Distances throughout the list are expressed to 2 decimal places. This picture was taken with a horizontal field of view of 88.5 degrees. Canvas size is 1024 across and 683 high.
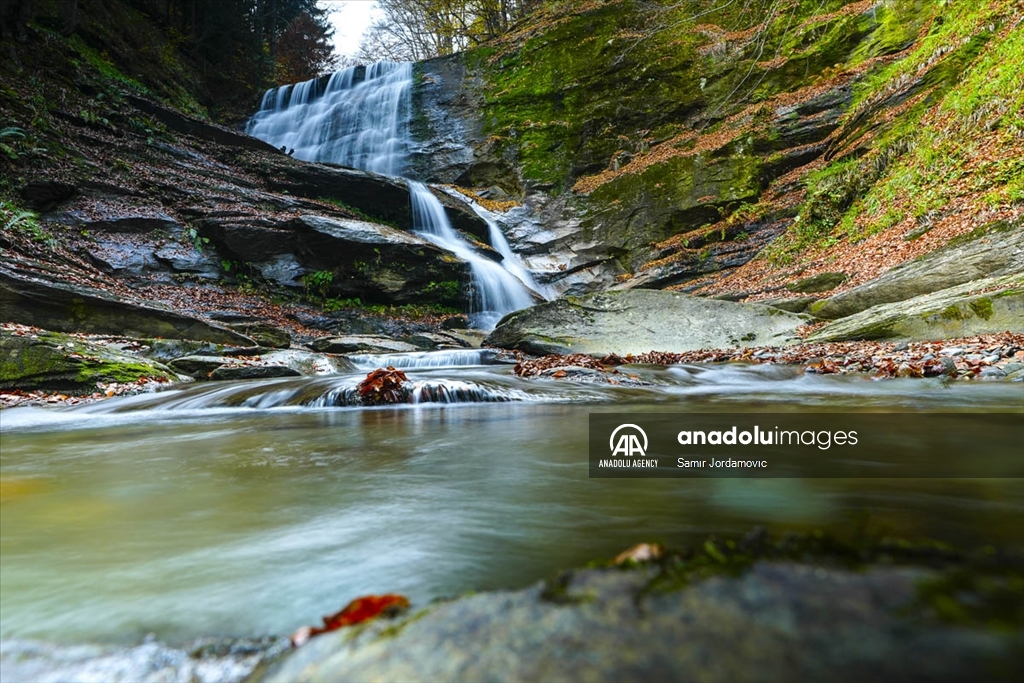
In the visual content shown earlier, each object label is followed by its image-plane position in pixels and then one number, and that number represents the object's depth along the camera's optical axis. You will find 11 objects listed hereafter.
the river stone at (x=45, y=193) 11.30
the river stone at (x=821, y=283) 10.05
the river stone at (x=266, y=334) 10.47
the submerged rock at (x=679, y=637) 0.60
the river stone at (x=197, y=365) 8.00
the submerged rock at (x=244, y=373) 7.80
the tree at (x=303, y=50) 28.42
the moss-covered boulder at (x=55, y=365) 6.12
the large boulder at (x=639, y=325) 9.25
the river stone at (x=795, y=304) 9.82
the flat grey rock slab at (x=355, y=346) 11.00
